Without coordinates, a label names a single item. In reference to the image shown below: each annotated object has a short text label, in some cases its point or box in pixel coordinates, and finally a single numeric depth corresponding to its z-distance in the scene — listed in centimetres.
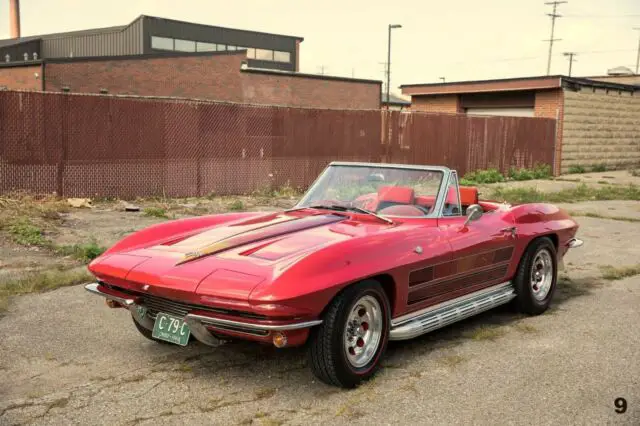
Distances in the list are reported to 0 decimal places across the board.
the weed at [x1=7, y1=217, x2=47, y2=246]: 856
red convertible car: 392
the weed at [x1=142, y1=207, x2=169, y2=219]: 1131
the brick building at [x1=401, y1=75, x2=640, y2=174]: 2427
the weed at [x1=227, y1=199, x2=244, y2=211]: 1286
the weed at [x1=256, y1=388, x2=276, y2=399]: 403
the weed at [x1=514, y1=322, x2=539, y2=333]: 542
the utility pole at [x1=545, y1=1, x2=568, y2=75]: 6938
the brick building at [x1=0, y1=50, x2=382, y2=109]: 3400
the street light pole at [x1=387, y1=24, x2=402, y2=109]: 4450
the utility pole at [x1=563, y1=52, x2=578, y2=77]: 8726
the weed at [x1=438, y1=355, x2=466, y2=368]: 459
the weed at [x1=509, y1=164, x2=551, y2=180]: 2217
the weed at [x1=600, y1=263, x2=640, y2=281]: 743
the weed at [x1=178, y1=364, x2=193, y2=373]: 445
